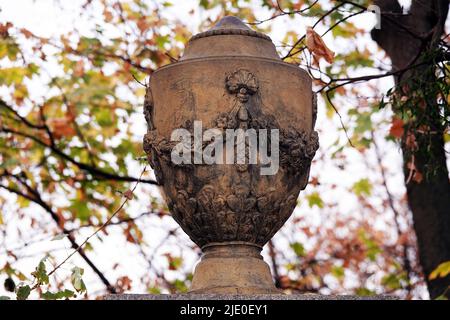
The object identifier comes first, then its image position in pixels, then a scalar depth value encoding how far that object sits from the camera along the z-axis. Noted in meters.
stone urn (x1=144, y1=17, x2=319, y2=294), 9.69
